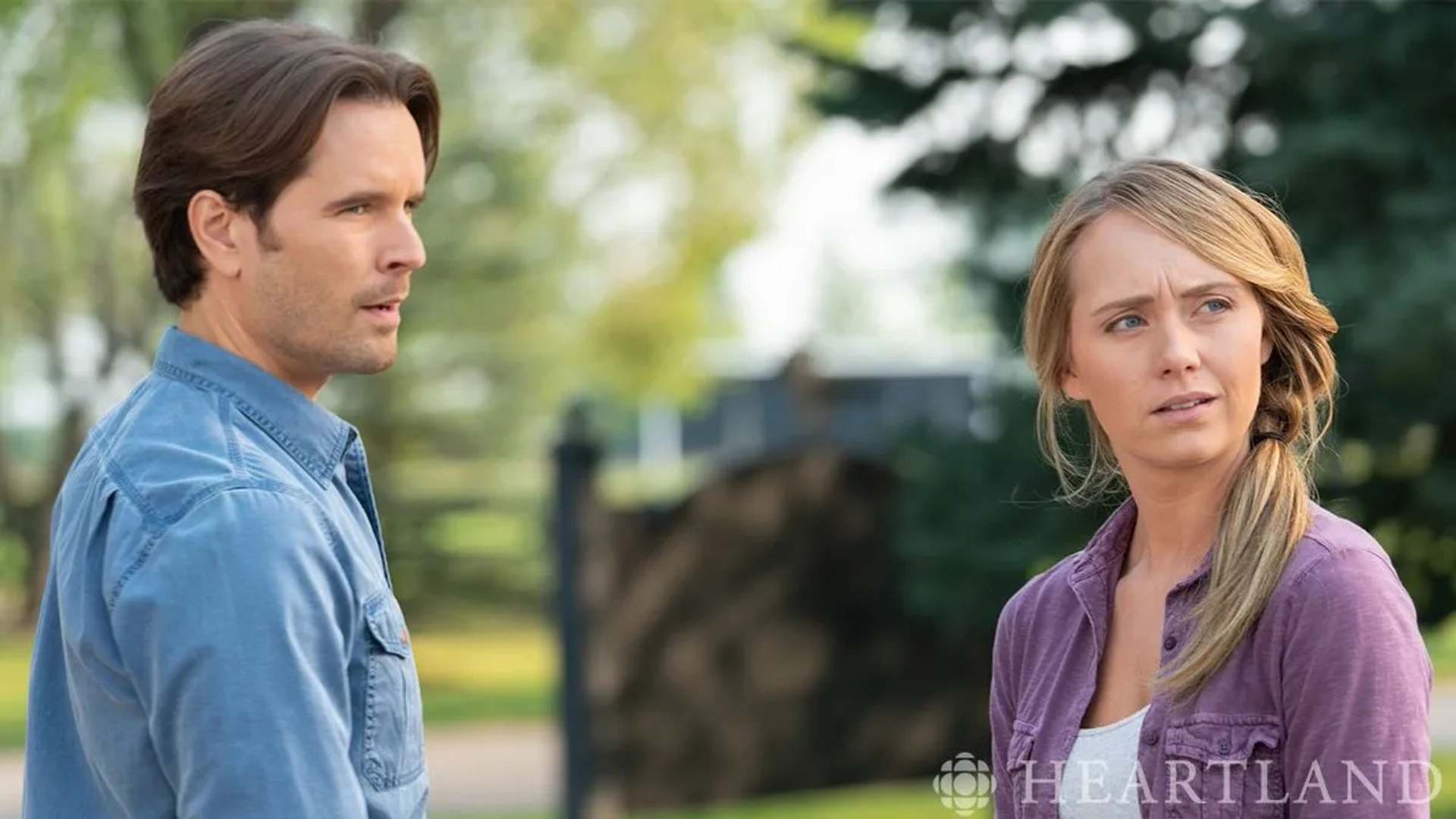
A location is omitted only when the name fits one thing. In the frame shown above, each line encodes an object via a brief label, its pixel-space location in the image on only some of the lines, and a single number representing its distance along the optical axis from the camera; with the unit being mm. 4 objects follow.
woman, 3896
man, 3652
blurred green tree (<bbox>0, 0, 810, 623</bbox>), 28594
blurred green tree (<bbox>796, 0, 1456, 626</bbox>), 12430
